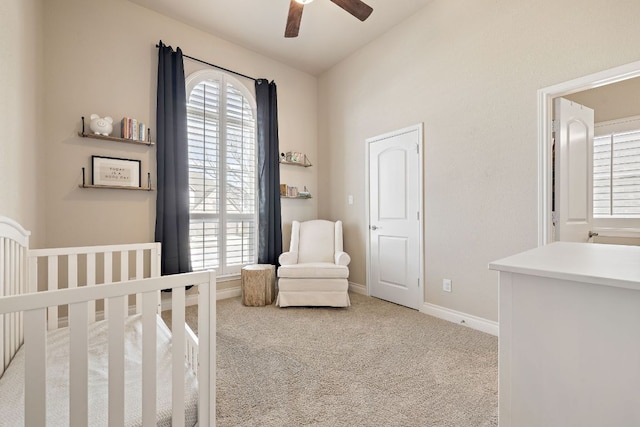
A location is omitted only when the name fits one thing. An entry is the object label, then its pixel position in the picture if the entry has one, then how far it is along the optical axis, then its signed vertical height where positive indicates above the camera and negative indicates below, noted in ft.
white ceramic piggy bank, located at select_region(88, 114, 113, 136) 8.57 +2.56
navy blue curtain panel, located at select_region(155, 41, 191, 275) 9.62 +1.57
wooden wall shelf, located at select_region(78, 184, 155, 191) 8.52 +0.75
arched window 10.71 +1.54
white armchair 9.98 -2.46
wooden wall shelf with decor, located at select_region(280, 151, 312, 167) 12.78 +2.37
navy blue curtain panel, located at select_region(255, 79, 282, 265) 11.95 +1.26
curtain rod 10.55 +5.53
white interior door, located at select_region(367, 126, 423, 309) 10.04 -0.19
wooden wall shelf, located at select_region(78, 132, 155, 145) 8.50 +2.22
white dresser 2.24 -1.09
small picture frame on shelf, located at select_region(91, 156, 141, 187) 8.76 +1.24
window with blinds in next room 10.07 +1.38
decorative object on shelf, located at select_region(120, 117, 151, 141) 9.05 +2.59
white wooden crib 2.54 -1.70
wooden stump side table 10.35 -2.63
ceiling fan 7.30 +5.21
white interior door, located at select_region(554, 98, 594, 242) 7.30 +1.08
